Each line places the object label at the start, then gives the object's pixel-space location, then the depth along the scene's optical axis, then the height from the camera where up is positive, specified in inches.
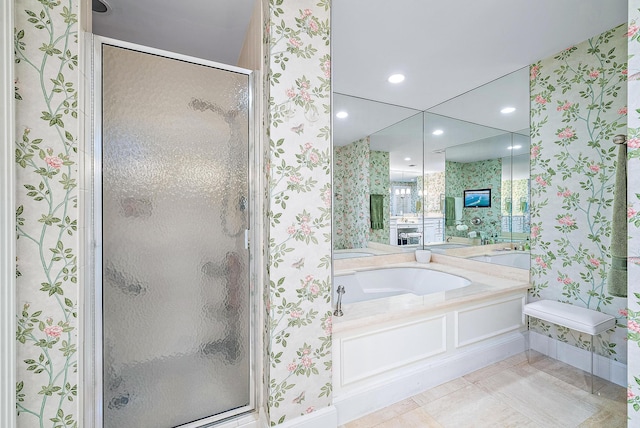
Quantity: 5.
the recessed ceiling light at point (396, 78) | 94.5 +48.6
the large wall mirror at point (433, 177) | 104.7 +16.2
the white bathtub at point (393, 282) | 105.9 -28.0
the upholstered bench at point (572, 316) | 69.5 -28.0
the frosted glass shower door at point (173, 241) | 49.4 -5.3
